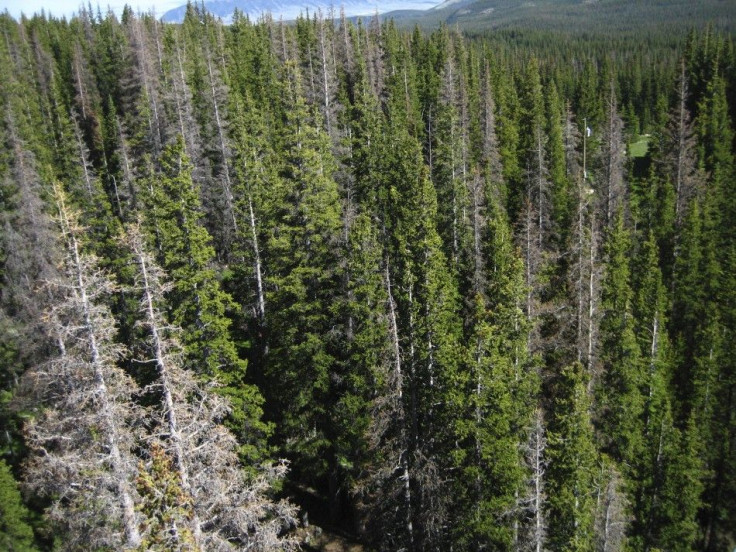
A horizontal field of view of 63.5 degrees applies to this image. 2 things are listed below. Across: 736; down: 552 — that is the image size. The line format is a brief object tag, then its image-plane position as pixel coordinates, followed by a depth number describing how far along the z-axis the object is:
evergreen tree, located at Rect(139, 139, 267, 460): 22.41
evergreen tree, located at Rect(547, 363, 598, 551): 19.69
